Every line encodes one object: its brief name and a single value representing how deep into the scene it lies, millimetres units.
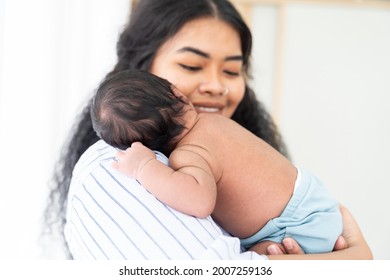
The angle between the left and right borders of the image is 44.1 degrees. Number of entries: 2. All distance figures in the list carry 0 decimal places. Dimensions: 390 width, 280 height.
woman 1005
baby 979
